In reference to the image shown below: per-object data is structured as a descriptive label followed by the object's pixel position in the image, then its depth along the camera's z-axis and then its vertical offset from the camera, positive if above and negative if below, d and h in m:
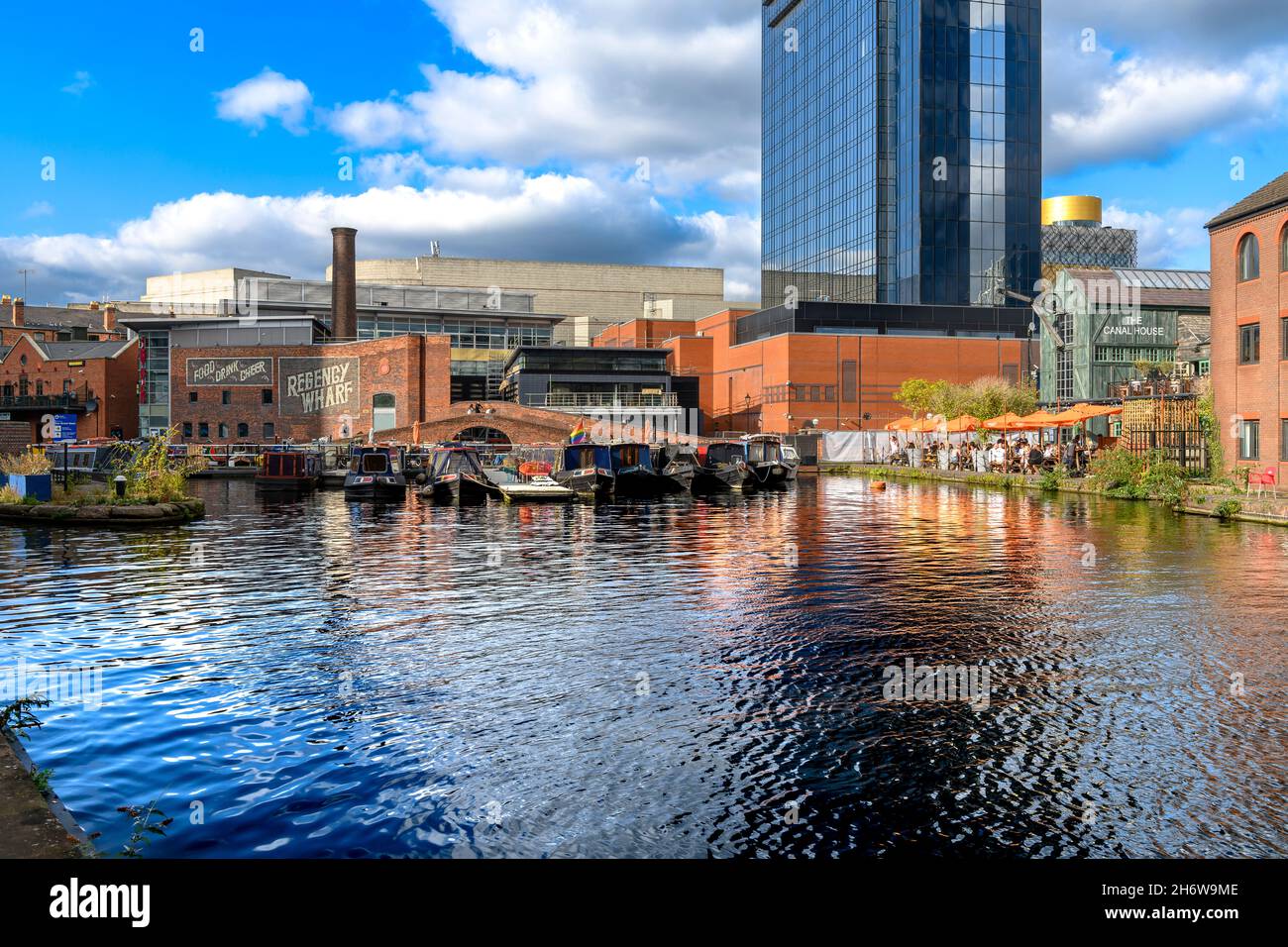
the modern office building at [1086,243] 165.62 +35.12
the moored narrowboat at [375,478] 45.09 -0.76
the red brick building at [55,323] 106.12 +15.86
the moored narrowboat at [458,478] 43.38 -0.75
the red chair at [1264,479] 32.97 -0.72
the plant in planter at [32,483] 31.19 -0.64
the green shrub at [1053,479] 45.25 -0.92
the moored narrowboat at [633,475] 48.22 -0.71
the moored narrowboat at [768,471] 52.00 -0.56
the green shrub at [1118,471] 39.22 -0.46
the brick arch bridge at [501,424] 75.12 +2.72
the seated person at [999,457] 54.69 +0.12
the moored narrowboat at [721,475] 49.78 -0.76
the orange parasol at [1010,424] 50.22 +1.77
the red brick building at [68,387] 89.88 +6.66
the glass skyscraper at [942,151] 98.12 +30.12
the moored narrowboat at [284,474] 51.30 -0.66
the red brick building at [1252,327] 36.41 +4.85
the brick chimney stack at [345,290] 83.12 +14.22
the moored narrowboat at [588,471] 45.12 -0.46
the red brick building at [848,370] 89.38 +7.89
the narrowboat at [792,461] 55.47 -0.05
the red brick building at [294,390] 80.06 +5.66
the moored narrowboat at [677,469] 50.16 -0.43
